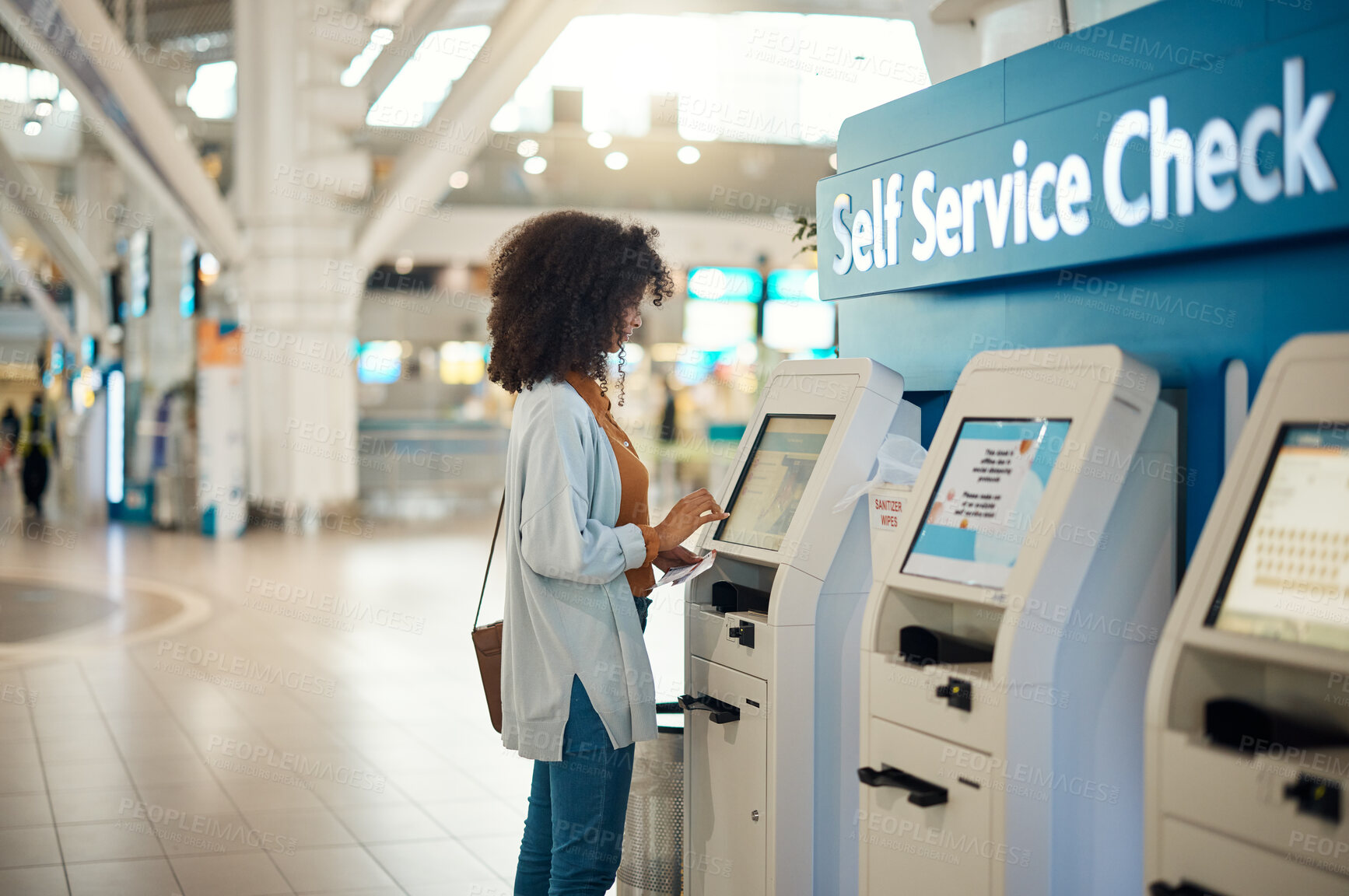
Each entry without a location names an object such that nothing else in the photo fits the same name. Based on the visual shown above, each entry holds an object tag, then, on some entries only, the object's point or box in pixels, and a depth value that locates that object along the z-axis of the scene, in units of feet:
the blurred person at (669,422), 52.65
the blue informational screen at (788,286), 55.98
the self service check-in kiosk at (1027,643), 6.19
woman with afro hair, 7.21
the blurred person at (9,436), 65.21
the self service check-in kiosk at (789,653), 7.86
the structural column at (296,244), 37.14
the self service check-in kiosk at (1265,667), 4.89
